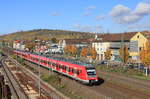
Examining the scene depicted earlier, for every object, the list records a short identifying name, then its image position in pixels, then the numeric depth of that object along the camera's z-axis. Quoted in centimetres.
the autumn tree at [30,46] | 8972
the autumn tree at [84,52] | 5210
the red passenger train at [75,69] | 2175
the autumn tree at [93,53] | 4541
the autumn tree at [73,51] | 5914
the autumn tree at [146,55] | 2818
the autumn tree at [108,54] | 4281
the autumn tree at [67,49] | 6232
